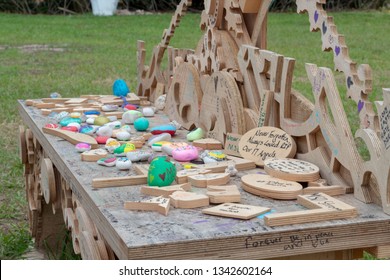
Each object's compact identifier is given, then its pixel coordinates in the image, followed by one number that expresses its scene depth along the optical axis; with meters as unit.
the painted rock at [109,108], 3.13
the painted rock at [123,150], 2.31
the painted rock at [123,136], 2.56
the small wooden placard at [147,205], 1.71
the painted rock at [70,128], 2.67
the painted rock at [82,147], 2.37
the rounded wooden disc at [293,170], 1.90
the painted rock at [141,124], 2.72
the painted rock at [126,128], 2.69
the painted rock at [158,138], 2.48
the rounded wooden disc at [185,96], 2.73
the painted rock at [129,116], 2.89
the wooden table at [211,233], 1.51
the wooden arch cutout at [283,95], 1.77
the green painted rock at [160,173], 1.91
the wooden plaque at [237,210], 1.64
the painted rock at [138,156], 2.23
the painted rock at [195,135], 2.54
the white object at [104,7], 15.92
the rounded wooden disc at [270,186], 1.81
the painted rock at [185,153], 2.24
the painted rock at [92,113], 3.03
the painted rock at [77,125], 2.72
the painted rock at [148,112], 3.05
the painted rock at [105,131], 2.60
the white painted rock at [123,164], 2.13
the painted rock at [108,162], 2.18
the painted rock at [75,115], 2.94
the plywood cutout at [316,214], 1.60
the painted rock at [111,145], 2.38
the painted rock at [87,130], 2.65
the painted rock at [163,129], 2.61
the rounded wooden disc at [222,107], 2.35
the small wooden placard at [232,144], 2.27
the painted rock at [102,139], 2.53
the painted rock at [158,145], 2.40
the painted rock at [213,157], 2.21
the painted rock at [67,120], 2.78
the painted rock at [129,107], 3.17
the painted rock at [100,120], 2.78
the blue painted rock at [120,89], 3.50
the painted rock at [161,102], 3.20
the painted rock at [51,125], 2.72
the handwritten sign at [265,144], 2.10
